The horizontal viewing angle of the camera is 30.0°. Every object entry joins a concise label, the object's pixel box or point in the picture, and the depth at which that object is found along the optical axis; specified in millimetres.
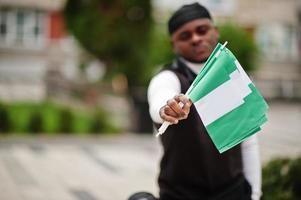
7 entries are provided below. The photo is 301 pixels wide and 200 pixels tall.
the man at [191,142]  2660
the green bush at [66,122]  12297
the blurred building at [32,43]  33500
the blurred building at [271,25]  35031
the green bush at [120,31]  12945
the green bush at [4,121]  11914
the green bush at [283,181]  4242
